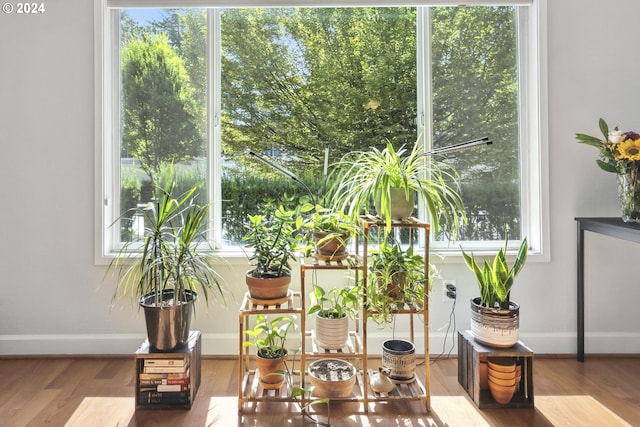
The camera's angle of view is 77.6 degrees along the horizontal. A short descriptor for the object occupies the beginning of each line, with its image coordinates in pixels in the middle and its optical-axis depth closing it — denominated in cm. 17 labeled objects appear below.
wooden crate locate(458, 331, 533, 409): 176
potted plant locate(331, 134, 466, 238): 170
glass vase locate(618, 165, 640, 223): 190
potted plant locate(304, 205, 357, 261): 176
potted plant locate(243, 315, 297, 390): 177
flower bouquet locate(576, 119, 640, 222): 184
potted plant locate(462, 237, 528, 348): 179
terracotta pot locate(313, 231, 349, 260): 176
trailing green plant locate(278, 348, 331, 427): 165
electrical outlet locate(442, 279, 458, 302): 226
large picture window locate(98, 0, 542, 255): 232
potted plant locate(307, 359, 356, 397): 172
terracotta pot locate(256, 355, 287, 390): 177
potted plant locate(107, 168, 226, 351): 175
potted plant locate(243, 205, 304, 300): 175
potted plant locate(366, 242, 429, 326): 172
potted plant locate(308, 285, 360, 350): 177
